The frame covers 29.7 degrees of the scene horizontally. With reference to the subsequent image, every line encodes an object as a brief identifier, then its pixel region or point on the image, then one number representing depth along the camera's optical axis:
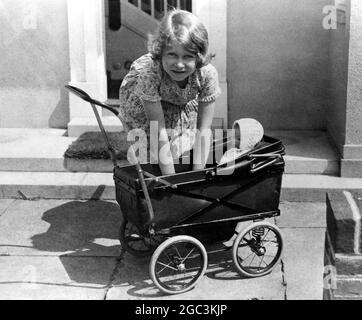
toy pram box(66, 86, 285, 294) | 4.00
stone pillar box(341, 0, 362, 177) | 5.64
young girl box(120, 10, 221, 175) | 4.02
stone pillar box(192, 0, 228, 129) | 6.62
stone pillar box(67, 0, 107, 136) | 6.77
